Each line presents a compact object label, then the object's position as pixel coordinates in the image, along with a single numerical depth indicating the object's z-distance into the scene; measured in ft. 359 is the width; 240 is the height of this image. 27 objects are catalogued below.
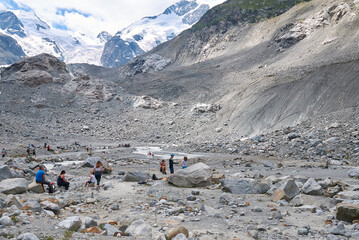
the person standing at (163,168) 78.33
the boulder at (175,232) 25.79
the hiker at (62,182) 53.23
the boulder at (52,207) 34.35
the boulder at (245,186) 46.68
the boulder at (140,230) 27.50
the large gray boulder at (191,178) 52.65
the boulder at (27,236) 22.09
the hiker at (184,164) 71.54
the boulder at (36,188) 49.42
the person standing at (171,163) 75.07
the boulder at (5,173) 55.97
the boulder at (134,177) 62.49
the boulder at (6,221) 25.75
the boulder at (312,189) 42.60
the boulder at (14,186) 45.44
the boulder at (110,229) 27.14
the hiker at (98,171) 56.29
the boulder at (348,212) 30.22
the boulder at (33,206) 31.89
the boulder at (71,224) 26.84
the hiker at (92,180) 56.49
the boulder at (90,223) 28.30
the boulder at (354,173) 59.11
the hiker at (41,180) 49.88
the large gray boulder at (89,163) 87.04
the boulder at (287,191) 40.65
